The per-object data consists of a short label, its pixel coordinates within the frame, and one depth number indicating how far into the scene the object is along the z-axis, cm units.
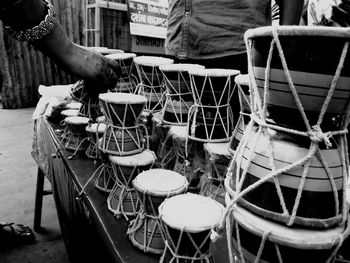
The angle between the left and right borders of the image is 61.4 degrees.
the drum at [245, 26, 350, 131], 27
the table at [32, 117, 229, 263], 52
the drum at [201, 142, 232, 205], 62
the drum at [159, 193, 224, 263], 43
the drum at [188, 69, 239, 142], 66
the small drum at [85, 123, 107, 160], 83
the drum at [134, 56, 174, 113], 89
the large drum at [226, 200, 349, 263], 29
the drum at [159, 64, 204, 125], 77
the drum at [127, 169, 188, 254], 51
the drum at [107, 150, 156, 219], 63
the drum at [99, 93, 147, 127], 68
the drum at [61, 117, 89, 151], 99
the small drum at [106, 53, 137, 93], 99
